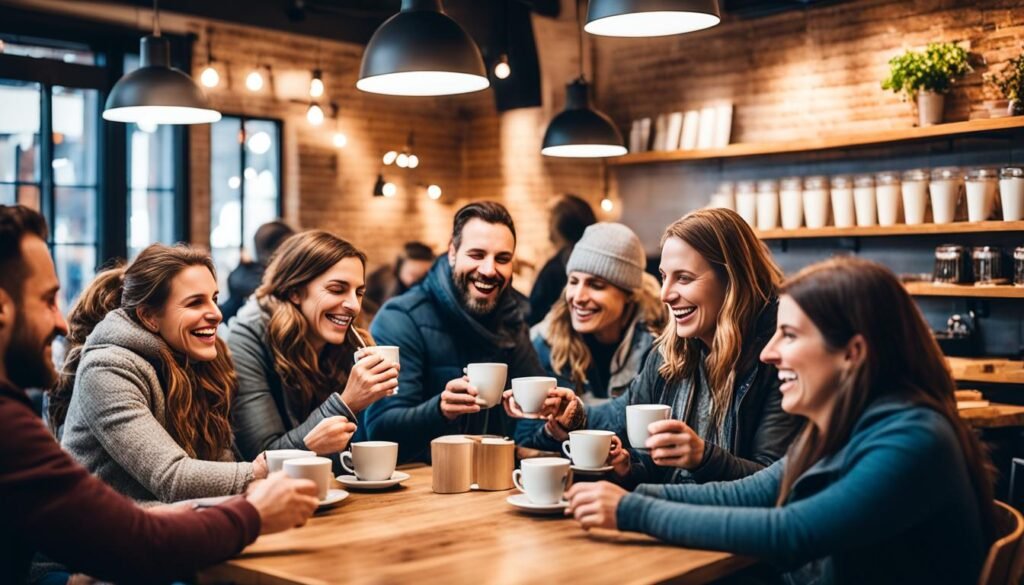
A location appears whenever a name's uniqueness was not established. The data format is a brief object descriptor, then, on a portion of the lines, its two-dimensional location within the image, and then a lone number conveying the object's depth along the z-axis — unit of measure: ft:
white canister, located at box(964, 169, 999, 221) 19.08
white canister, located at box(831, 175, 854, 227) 21.40
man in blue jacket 12.16
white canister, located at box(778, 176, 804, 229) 22.17
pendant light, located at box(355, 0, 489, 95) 10.25
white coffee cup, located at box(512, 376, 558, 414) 9.55
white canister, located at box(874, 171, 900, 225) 20.57
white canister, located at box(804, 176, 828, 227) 21.79
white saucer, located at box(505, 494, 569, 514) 8.16
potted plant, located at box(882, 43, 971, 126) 20.13
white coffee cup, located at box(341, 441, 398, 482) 9.06
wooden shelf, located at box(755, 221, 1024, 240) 18.82
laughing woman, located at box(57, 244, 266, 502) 8.55
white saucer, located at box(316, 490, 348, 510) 8.34
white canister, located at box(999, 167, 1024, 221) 18.53
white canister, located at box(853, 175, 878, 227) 21.02
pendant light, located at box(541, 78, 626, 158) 19.17
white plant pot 20.36
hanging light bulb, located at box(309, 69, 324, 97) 25.59
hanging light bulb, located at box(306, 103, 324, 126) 25.52
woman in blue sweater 6.41
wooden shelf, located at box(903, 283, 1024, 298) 18.61
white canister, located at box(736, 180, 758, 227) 22.85
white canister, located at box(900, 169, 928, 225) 20.08
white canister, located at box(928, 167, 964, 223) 19.62
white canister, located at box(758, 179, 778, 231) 22.53
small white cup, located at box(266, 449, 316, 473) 8.17
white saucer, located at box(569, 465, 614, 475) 8.70
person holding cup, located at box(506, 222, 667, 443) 14.24
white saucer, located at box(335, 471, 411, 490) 9.07
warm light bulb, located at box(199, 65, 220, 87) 23.88
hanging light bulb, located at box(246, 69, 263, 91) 24.59
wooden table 6.59
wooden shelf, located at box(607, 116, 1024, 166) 19.29
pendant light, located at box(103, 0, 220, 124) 14.19
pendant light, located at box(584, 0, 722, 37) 9.70
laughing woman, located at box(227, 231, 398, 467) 10.66
